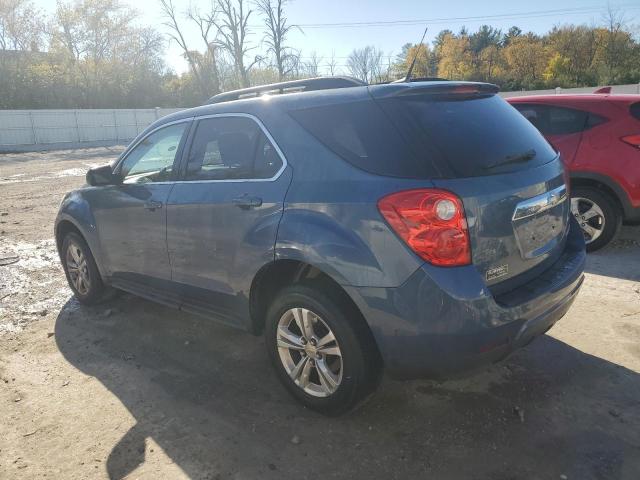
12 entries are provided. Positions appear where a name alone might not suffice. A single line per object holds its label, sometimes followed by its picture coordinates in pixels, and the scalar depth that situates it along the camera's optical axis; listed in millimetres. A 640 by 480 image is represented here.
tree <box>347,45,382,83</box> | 51719
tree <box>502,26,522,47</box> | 63419
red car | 5215
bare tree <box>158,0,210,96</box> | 46906
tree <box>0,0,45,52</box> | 42062
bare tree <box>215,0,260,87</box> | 45344
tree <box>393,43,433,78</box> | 55406
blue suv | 2338
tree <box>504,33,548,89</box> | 49000
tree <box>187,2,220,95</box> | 46562
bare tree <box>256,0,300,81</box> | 46375
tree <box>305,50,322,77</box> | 49906
